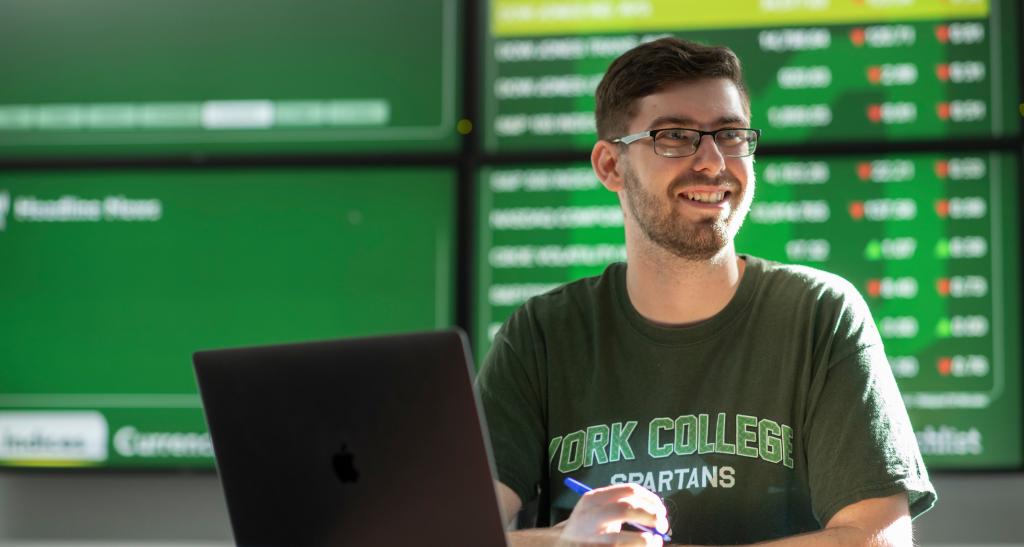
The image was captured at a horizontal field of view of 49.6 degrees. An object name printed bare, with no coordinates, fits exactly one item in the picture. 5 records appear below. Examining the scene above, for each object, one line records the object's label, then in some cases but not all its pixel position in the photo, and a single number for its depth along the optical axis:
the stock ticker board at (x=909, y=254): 2.37
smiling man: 1.41
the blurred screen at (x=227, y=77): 2.61
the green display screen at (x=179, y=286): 2.55
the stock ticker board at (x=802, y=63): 2.44
